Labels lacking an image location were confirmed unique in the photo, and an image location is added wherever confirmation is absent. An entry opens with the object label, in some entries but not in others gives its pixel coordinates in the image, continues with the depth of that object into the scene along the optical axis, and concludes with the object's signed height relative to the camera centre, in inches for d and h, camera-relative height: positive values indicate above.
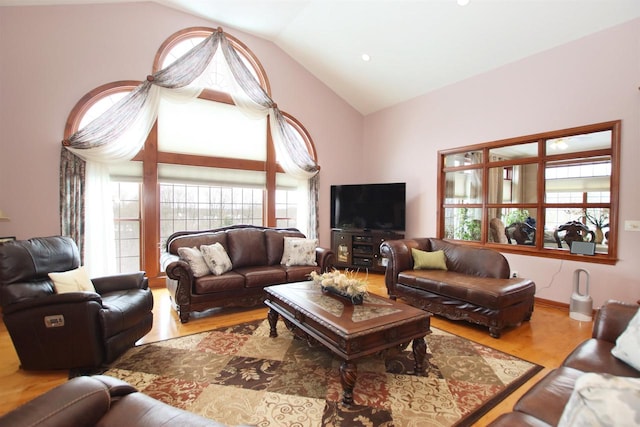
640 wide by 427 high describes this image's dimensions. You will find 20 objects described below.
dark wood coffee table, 79.4 -34.6
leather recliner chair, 89.2 -34.9
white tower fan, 140.5 -45.7
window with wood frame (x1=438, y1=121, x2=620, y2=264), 146.9 +8.4
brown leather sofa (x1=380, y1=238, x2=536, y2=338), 123.6 -35.7
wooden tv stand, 228.2 -32.6
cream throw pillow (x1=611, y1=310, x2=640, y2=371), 62.4 -29.9
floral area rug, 76.0 -52.8
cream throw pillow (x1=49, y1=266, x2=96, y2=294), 101.3 -26.7
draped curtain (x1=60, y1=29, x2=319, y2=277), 160.1 +34.4
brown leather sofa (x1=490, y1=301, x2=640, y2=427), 49.4 -34.4
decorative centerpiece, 101.0 -27.8
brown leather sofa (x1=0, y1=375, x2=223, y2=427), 40.8 -30.7
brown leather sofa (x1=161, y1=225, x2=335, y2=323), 134.5 -33.5
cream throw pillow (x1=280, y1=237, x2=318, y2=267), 169.9 -26.4
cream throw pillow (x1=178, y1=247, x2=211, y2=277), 140.6 -26.3
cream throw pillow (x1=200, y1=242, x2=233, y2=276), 146.9 -26.5
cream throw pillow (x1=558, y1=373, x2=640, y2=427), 27.0 -18.4
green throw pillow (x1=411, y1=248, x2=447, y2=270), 164.1 -29.5
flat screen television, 224.8 +0.5
